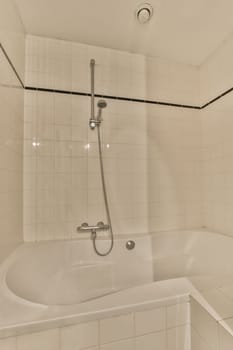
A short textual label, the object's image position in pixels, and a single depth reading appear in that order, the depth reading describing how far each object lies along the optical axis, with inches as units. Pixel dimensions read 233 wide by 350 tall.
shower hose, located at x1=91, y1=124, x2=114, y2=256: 59.2
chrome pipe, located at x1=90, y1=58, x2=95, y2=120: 61.1
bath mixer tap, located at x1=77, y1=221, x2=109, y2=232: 60.0
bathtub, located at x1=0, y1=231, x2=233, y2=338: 26.5
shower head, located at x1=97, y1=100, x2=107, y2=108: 58.3
